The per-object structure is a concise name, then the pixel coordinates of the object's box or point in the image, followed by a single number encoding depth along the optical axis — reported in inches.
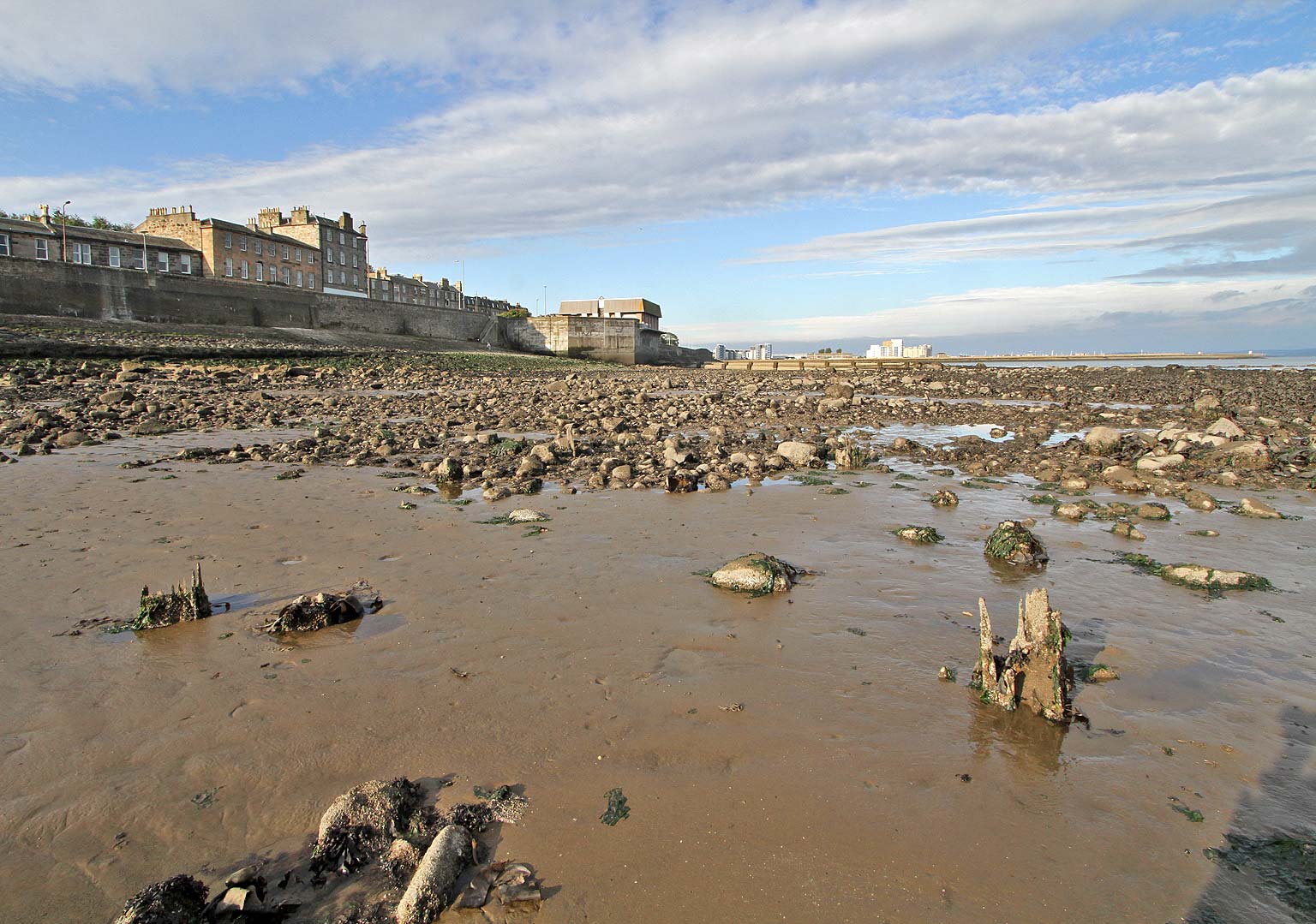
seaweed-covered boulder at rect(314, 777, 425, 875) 98.4
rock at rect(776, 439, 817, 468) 415.2
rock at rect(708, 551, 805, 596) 205.2
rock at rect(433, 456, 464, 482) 342.0
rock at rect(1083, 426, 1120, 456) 449.7
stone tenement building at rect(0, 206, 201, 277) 1598.2
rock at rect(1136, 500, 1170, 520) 298.8
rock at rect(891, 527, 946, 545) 257.8
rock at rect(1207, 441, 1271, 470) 419.5
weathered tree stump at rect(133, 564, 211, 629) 171.3
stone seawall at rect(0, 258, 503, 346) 1130.7
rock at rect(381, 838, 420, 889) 95.7
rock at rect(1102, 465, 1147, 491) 361.7
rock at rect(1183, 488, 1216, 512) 320.5
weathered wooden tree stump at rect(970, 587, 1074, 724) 140.1
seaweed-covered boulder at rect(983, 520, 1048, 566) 234.2
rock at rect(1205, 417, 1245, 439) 488.4
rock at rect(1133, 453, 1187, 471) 400.8
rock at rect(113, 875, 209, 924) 83.6
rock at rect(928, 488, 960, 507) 320.8
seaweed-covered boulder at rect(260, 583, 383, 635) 171.2
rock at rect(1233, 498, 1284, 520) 311.3
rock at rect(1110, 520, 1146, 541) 270.2
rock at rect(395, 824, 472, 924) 88.6
